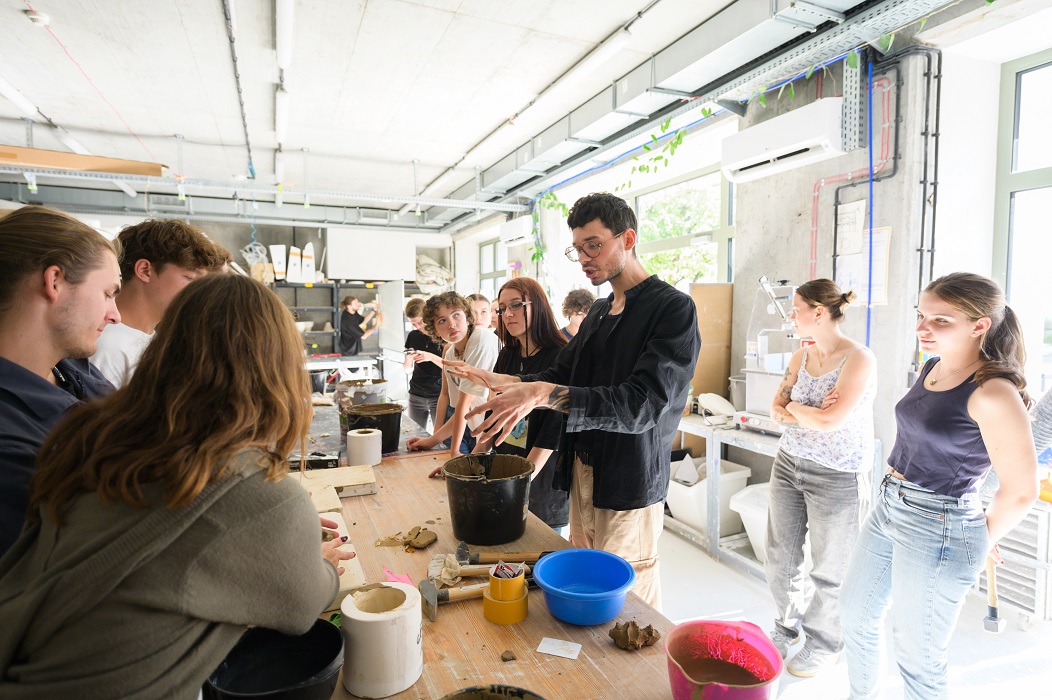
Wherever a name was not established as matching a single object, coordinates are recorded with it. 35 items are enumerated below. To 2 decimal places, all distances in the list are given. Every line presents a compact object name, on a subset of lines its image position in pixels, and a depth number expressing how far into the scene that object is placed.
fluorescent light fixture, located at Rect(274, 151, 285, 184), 6.03
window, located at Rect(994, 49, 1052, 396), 2.90
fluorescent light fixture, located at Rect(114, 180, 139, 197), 6.23
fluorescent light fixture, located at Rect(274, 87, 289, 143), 4.27
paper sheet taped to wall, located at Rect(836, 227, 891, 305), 3.02
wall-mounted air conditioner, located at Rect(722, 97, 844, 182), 2.99
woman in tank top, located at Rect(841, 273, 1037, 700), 1.69
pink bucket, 0.90
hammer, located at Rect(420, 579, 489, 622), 1.12
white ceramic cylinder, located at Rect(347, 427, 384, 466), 2.10
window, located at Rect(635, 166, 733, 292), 4.70
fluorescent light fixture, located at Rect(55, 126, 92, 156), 5.22
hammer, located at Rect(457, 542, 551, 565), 1.28
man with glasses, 1.50
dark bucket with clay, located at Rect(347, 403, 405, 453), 2.28
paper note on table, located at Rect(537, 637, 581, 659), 1.00
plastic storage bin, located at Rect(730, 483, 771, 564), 3.31
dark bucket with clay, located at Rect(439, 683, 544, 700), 0.80
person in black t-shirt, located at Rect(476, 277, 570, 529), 2.19
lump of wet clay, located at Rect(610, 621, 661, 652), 1.01
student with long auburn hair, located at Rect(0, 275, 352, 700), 0.70
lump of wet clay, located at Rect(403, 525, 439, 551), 1.41
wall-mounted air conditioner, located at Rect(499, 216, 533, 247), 6.46
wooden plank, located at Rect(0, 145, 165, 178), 2.74
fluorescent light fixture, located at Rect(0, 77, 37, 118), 4.26
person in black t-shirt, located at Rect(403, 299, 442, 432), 4.03
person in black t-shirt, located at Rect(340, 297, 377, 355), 8.51
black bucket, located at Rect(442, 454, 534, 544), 1.38
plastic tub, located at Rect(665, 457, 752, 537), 3.70
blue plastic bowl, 1.06
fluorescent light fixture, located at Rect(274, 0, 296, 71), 2.99
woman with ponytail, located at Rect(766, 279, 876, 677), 2.35
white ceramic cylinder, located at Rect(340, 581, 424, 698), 0.88
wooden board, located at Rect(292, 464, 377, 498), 1.78
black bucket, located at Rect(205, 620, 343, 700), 0.79
